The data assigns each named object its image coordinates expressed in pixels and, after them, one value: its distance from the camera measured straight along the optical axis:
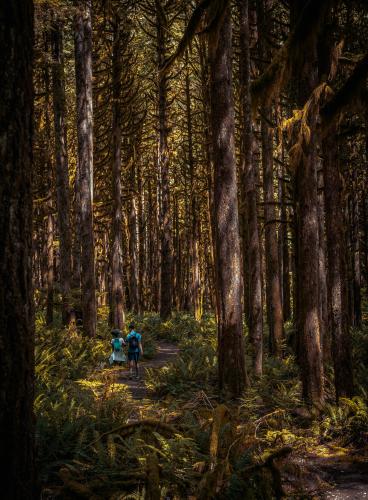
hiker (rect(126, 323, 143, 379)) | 11.78
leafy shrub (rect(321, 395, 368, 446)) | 7.21
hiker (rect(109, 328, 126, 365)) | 12.22
